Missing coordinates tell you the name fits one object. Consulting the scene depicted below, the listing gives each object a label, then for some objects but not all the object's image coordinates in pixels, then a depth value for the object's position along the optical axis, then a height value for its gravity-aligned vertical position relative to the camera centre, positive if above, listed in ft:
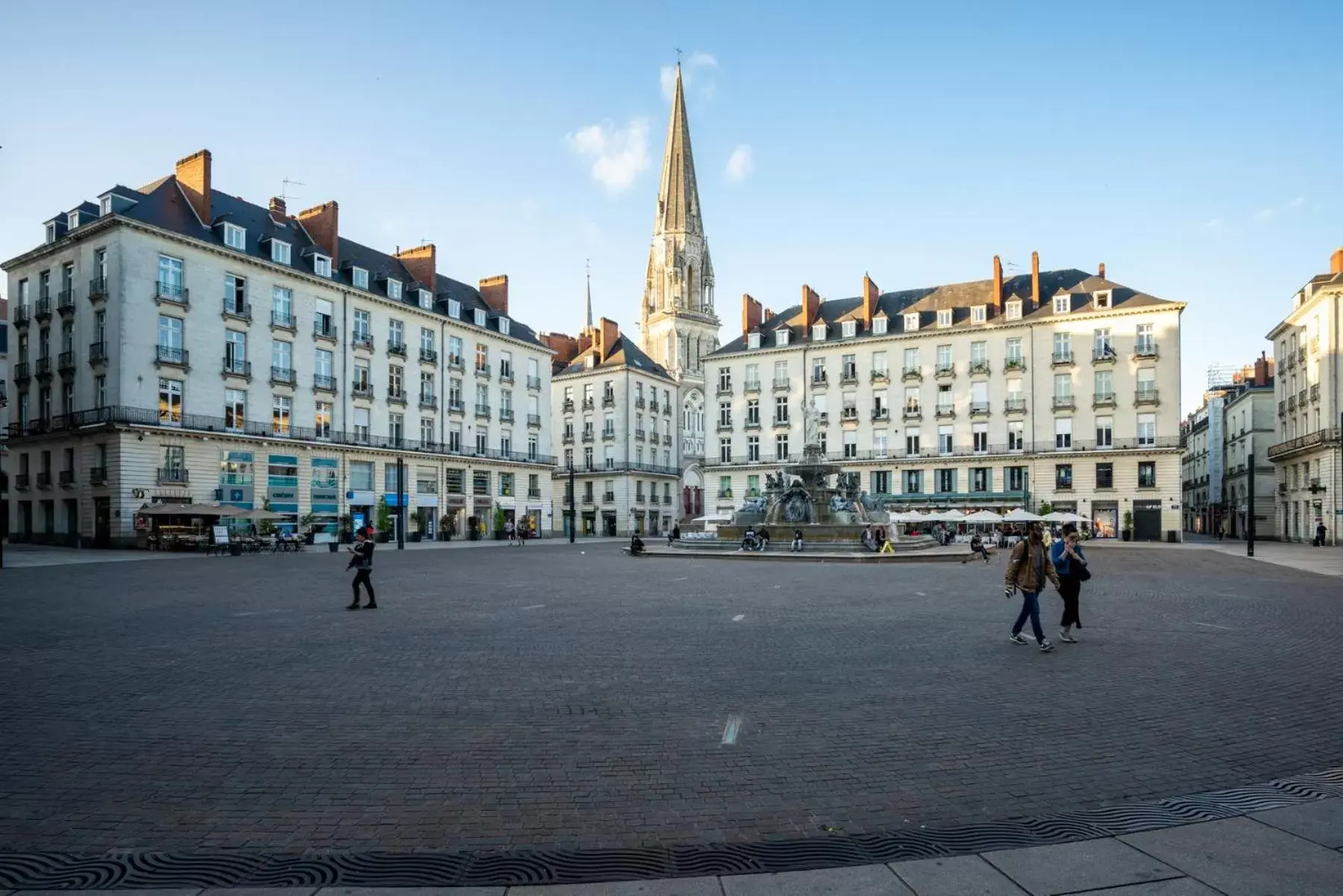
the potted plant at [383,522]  181.47 -8.66
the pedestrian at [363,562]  53.78 -5.09
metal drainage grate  15.08 -7.17
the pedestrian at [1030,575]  38.11 -4.65
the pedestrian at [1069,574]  40.42 -4.77
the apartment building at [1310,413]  166.91 +13.07
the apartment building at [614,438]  263.90 +13.68
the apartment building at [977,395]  193.57 +20.59
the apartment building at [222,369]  141.79 +22.21
